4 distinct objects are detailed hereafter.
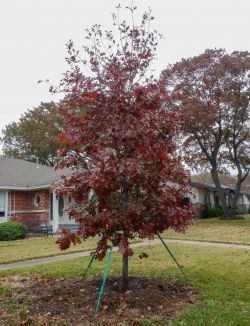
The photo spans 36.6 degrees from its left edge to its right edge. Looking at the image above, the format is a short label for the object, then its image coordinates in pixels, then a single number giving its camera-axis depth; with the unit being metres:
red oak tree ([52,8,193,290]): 6.48
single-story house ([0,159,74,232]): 21.31
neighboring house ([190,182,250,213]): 40.19
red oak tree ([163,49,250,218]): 28.83
